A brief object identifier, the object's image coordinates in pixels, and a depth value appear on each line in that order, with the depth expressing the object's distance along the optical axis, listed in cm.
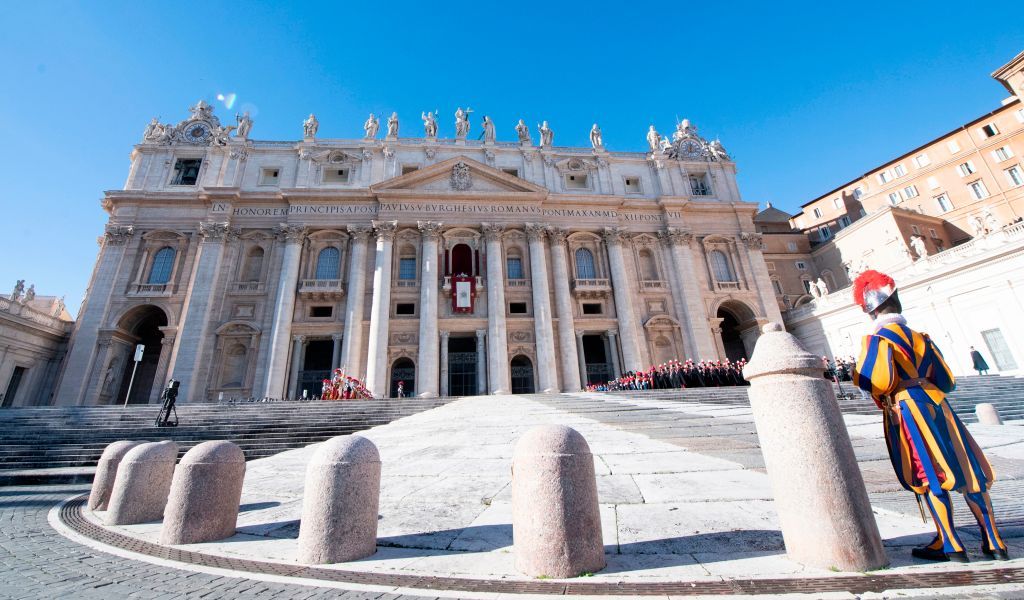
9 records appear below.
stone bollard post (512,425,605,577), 279
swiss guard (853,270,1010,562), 261
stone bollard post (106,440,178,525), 473
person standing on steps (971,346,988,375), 1888
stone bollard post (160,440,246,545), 401
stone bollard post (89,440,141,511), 555
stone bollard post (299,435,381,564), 332
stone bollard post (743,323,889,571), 256
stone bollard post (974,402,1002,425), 963
